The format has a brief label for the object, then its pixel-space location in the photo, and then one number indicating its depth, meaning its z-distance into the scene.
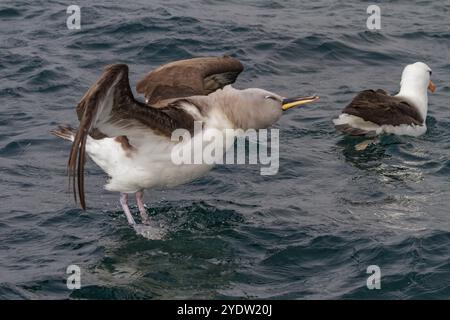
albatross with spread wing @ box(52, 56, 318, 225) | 9.37
